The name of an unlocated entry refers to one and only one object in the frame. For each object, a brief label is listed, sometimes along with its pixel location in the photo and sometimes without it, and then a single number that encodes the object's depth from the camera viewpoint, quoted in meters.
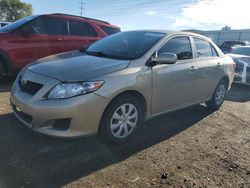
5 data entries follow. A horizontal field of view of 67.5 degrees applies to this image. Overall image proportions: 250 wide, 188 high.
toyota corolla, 2.25
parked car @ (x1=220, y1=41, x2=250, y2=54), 11.53
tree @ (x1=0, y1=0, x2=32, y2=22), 37.11
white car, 5.93
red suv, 4.44
